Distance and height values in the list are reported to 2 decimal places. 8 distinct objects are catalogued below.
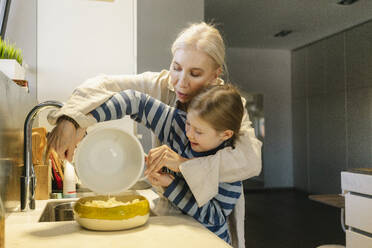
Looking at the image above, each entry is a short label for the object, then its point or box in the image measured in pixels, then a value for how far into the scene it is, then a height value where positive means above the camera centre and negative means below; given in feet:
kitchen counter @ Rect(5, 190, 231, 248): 2.86 -0.78
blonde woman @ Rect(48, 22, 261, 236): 3.23 +0.33
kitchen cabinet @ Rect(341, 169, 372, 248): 8.96 -1.66
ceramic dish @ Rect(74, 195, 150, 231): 3.15 -0.65
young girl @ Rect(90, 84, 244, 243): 3.60 +0.11
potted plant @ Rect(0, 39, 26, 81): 5.04 +1.00
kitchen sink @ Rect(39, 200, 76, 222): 4.42 -0.87
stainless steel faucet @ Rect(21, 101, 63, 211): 4.13 -0.41
